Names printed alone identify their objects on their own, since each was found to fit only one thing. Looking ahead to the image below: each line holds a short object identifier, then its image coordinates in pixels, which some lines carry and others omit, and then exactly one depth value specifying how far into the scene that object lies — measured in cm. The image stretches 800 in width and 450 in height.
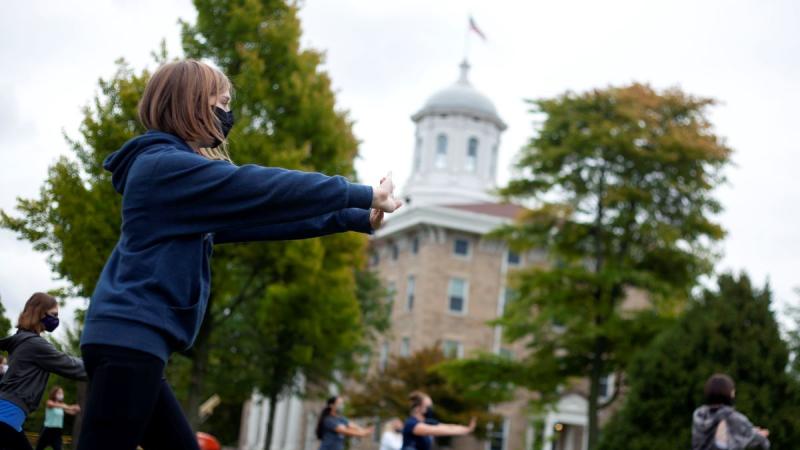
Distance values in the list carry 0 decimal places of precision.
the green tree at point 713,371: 2203
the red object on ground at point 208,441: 3500
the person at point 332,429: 1641
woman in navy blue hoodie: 334
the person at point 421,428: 1234
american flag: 7850
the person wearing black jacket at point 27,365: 729
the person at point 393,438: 1970
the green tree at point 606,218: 3456
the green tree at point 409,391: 4844
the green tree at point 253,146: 2106
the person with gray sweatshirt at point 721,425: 1074
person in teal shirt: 1213
